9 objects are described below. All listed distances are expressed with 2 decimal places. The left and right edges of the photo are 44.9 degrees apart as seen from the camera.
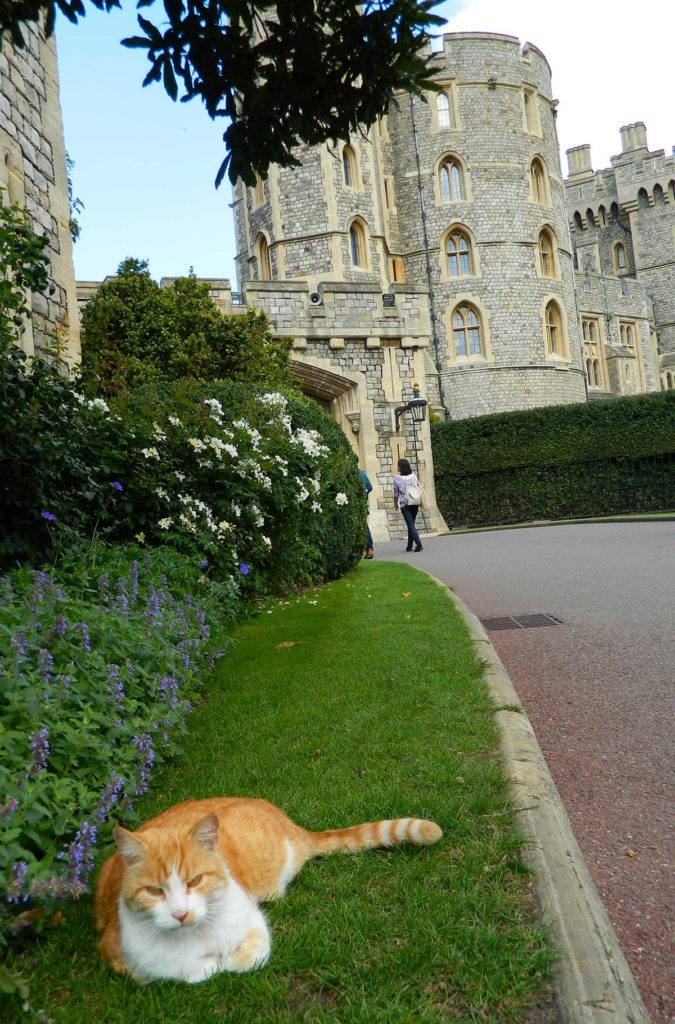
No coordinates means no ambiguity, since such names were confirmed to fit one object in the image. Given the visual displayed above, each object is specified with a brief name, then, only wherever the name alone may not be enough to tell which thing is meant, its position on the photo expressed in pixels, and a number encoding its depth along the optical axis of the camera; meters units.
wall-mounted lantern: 22.45
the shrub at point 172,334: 17.25
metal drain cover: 7.24
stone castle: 22.31
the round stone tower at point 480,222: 34.34
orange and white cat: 2.07
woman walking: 16.88
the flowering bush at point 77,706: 2.32
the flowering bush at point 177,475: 6.10
